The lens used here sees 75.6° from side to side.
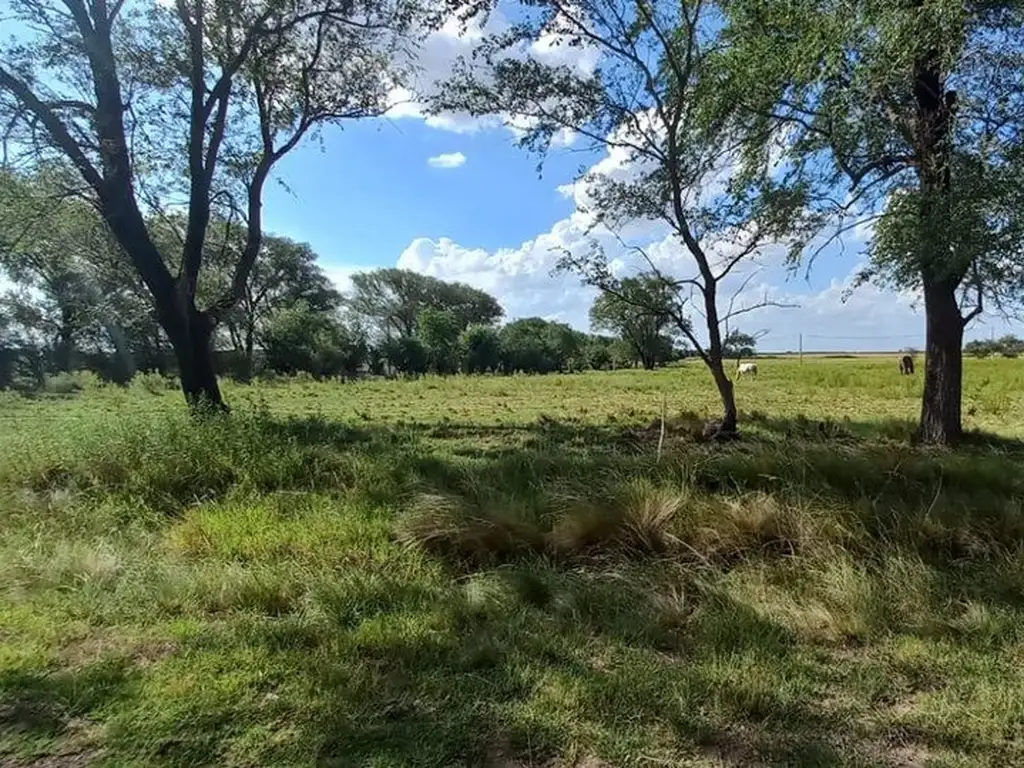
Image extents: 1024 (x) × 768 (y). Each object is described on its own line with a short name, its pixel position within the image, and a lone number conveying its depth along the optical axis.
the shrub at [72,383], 23.38
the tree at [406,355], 51.59
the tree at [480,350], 55.59
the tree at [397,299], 71.50
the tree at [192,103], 10.03
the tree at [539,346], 58.69
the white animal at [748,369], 34.28
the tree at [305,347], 42.38
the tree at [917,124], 6.49
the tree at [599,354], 67.38
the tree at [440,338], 53.59
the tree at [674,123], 9.17
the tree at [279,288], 47.09
